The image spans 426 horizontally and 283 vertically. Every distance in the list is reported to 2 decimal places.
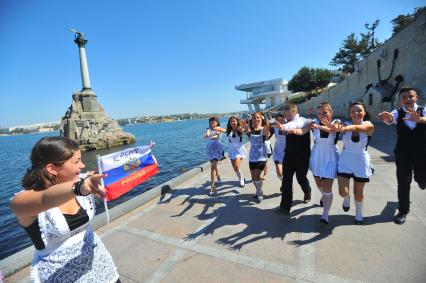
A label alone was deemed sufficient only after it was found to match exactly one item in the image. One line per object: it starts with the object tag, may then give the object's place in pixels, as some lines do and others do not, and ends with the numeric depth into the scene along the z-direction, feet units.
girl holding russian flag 4.59
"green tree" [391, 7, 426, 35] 130.53
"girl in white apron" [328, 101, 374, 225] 12.08
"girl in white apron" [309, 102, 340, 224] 12.71
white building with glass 271.69
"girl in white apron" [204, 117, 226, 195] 20.69
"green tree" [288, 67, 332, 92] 194.59
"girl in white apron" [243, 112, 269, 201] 17.15
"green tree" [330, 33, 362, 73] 150.61
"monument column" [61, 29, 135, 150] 127.95
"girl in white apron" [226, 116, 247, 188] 20.61
